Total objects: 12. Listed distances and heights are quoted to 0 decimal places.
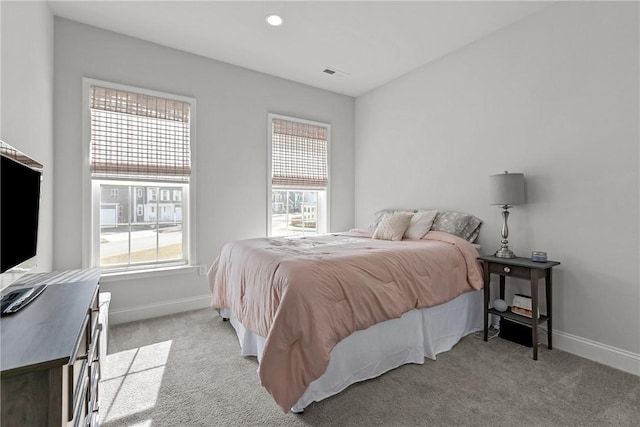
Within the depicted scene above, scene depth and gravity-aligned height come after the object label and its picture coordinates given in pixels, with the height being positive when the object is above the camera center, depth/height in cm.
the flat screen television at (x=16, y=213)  120 +2
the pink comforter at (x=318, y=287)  167 -49
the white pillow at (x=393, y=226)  322 -10
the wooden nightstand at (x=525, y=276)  231 -47
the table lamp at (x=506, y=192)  259 +21
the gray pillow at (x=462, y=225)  308 -9
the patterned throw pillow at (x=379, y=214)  383 +3
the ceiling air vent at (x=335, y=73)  385 +182
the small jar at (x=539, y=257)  246 -32
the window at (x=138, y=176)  301 +41
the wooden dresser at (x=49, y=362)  74 -36
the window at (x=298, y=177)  409 +55
